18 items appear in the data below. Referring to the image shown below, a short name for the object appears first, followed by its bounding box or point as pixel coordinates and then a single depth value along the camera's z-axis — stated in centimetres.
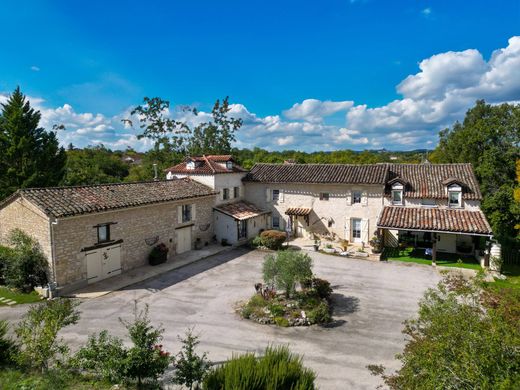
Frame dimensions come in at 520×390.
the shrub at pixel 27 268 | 1736
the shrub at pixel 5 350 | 998
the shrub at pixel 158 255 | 2227
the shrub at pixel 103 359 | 863
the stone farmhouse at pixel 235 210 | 1820
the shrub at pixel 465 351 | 571
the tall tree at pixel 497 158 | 3122
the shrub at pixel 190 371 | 845
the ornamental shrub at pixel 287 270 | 1606
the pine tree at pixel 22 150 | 3294
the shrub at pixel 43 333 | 893
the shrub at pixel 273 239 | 2723
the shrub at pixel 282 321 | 1446
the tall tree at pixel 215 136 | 5200
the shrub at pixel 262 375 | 727
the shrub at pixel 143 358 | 863
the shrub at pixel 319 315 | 1466
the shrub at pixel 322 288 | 1695
